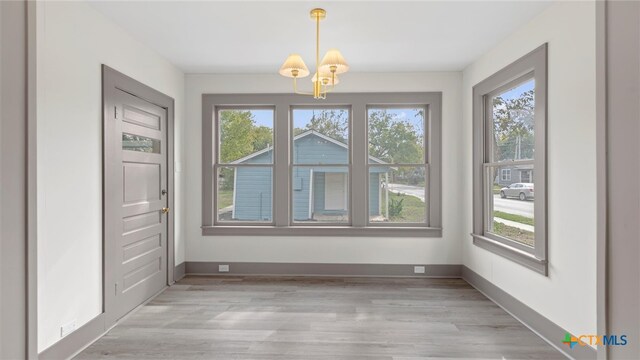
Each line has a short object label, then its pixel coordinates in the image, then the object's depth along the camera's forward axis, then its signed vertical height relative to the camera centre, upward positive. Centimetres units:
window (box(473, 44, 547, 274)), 288 +19
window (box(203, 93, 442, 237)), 442 +20
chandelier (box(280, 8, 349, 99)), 259 +85
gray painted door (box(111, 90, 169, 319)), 316 -21
